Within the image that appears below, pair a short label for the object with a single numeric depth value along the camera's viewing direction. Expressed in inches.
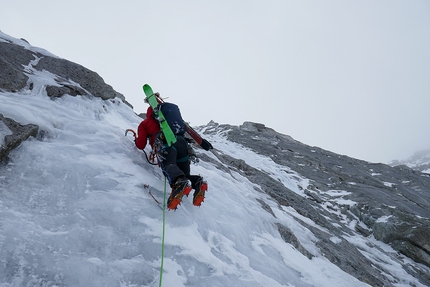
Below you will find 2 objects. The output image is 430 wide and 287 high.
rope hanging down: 149.5
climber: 185.8
